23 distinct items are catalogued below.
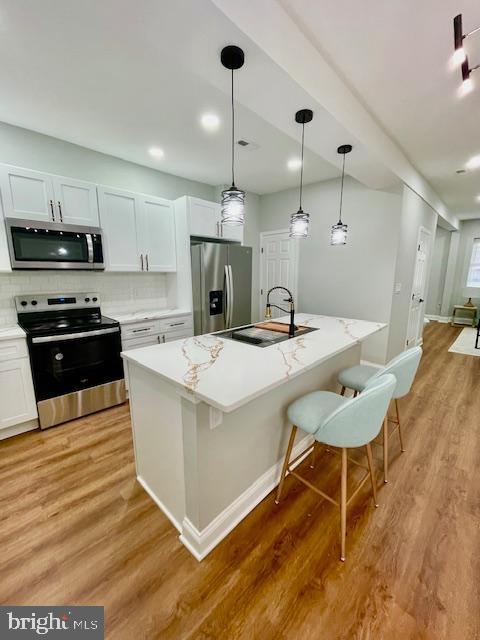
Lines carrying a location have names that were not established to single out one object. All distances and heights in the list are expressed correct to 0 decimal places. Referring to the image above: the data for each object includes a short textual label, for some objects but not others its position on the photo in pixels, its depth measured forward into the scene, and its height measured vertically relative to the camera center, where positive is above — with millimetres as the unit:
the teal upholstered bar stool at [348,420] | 1291 -796
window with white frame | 6797 +72
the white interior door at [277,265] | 4508 +97
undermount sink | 1936 -503
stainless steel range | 2387 -806
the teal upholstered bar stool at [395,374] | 1735 -794
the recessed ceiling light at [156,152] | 2926 +1308
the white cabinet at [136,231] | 2922 +457
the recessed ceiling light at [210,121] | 2297 +1309
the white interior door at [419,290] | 4383 -337
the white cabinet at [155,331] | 2969 -719
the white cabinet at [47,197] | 2322 +676
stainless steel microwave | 2381 +234
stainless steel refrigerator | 3439 -192
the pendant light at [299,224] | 2207 +382
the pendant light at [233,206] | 1705 +412
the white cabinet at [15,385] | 2225 -972
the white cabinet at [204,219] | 3391 +667
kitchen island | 1260 -835
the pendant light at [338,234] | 2592 +352
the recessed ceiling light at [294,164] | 3230 +1316
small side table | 6738 -996
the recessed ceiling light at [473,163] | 3133 +1303
